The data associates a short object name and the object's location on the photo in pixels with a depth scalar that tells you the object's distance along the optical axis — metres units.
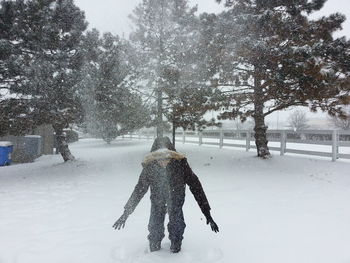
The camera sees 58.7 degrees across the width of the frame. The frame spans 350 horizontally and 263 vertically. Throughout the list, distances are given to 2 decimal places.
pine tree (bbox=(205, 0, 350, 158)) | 8.51
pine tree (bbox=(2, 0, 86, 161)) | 10.26
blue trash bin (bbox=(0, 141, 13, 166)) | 13.83
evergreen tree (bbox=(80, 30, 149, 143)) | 11.85
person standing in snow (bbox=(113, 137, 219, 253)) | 3.81
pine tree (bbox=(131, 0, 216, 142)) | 10.51
